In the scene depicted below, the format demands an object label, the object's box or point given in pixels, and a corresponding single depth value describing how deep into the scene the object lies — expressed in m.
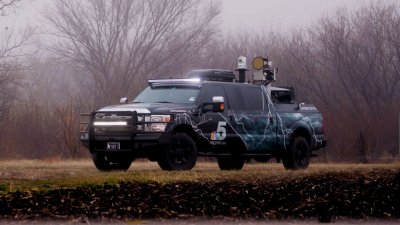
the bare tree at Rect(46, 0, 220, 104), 52.34
